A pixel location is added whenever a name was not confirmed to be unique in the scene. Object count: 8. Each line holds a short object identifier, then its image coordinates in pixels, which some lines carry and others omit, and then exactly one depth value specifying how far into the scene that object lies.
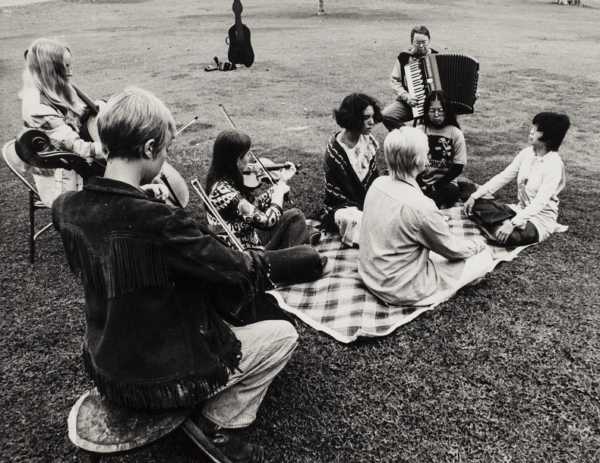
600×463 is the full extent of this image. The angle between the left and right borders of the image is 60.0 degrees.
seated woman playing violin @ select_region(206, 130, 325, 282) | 3.88
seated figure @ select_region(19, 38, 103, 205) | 4.21
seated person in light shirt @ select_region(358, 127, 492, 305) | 3.57
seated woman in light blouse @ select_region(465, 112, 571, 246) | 4.73
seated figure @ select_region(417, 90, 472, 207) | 5.54
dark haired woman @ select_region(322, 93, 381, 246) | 4.83
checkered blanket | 3.75
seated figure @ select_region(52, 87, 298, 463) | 1.97
